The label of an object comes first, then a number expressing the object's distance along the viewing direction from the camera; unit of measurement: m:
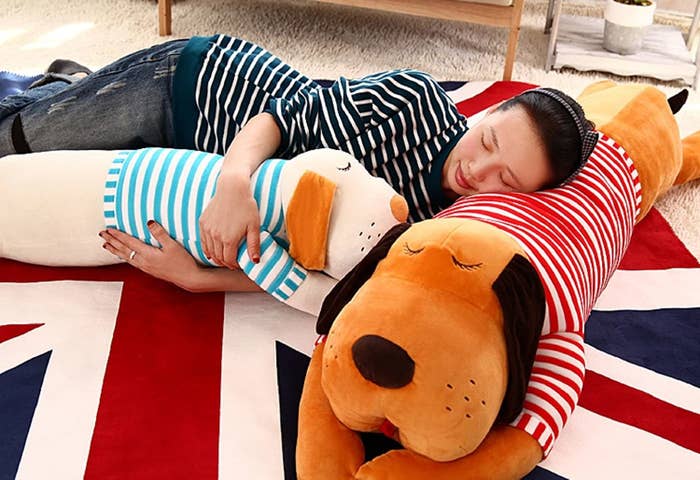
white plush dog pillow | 0.98
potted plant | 2.07
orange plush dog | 0.75
